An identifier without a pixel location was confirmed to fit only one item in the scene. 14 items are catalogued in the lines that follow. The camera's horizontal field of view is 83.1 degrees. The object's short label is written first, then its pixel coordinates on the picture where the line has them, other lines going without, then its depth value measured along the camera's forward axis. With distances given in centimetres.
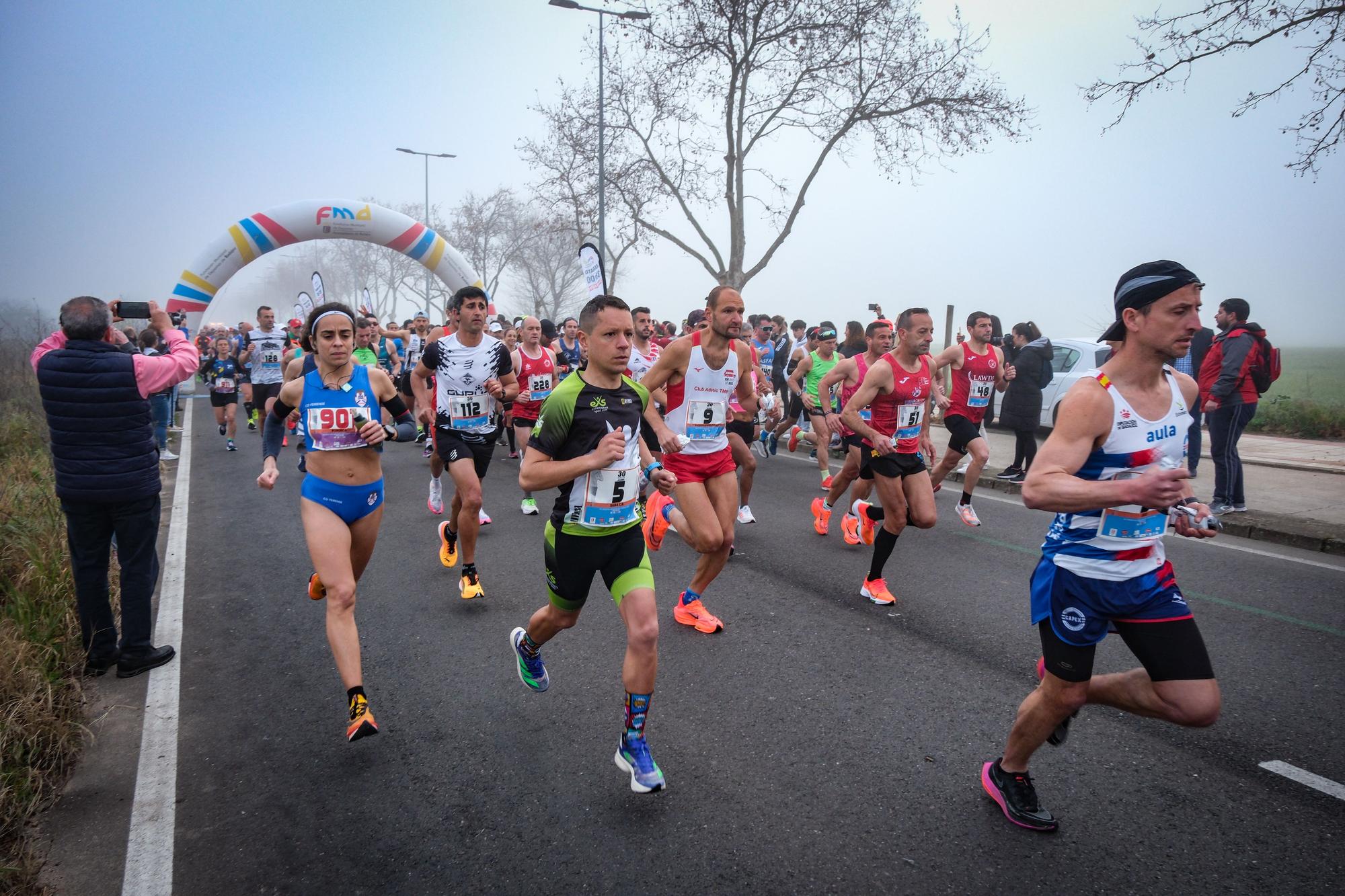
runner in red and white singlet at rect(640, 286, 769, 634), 505
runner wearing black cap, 263
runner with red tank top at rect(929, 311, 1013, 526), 800
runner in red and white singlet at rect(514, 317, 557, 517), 880
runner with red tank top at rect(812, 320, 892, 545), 718
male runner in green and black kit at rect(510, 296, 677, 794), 328
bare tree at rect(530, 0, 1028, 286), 1825
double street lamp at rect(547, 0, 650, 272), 1777
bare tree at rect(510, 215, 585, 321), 4972
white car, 1406
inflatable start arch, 2014
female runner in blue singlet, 404
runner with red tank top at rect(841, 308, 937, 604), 571
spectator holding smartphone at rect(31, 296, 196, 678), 429
